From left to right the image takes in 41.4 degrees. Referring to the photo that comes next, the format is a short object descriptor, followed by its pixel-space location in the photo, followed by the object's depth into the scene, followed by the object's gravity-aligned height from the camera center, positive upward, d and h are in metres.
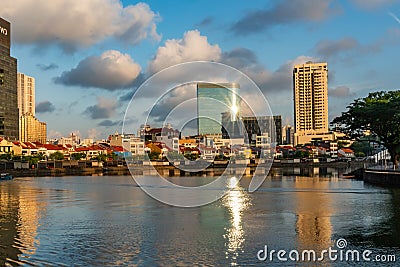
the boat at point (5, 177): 65.69 -2.21
